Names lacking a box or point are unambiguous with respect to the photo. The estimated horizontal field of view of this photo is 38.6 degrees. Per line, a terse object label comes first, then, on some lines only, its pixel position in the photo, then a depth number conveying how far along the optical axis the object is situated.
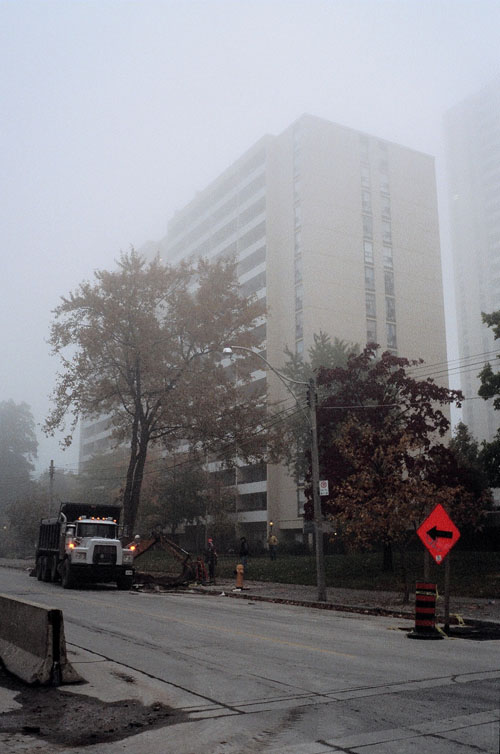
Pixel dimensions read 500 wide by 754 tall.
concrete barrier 8.05
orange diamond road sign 13.79
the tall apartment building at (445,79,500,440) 130.50
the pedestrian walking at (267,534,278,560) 41.22
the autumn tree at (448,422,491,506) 27.74
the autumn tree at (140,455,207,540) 56.09
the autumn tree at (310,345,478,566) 22.33
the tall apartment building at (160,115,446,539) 66.00
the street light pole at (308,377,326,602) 21.53
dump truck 24.73
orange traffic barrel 12.92
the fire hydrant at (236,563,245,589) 24.77
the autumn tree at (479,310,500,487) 29.52
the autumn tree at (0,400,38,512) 97.19
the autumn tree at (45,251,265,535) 36.19
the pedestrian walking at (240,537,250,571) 33.56
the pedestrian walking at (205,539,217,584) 30.33
